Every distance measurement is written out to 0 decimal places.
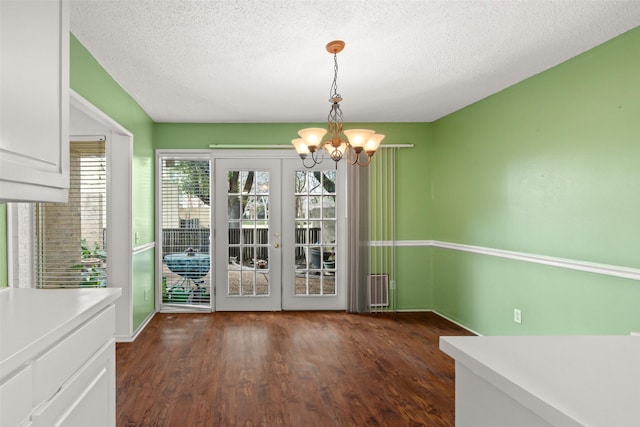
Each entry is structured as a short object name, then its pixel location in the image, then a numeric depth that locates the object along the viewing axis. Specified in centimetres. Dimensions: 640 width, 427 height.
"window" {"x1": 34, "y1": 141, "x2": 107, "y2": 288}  360
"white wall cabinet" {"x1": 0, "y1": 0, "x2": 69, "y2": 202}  111
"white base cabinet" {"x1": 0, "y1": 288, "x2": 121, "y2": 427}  99
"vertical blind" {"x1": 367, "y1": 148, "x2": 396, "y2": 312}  468
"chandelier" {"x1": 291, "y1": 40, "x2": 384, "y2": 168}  258
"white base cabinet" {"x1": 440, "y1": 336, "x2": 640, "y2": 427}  61
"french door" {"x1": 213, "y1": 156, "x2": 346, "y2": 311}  466
